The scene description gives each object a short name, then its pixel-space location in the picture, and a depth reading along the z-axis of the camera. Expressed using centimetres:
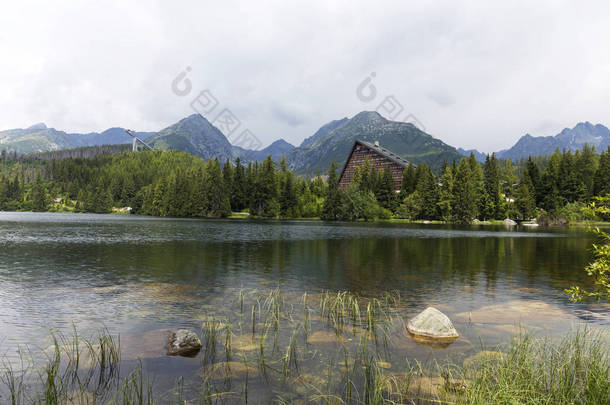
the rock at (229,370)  970
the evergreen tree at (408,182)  13571
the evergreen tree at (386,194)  13612
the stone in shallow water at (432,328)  1284
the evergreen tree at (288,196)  14750
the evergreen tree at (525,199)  11850
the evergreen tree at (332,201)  13925
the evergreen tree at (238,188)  14975
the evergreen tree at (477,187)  12038
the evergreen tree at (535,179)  12299
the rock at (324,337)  1246
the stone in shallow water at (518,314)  1548
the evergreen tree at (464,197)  11712
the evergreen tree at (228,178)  14812
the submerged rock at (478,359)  962
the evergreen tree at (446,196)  11772
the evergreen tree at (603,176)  11069
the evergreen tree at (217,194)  14588
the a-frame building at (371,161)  16638
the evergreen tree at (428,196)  12027
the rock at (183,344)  1121
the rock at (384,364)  1035
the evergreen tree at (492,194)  12200
